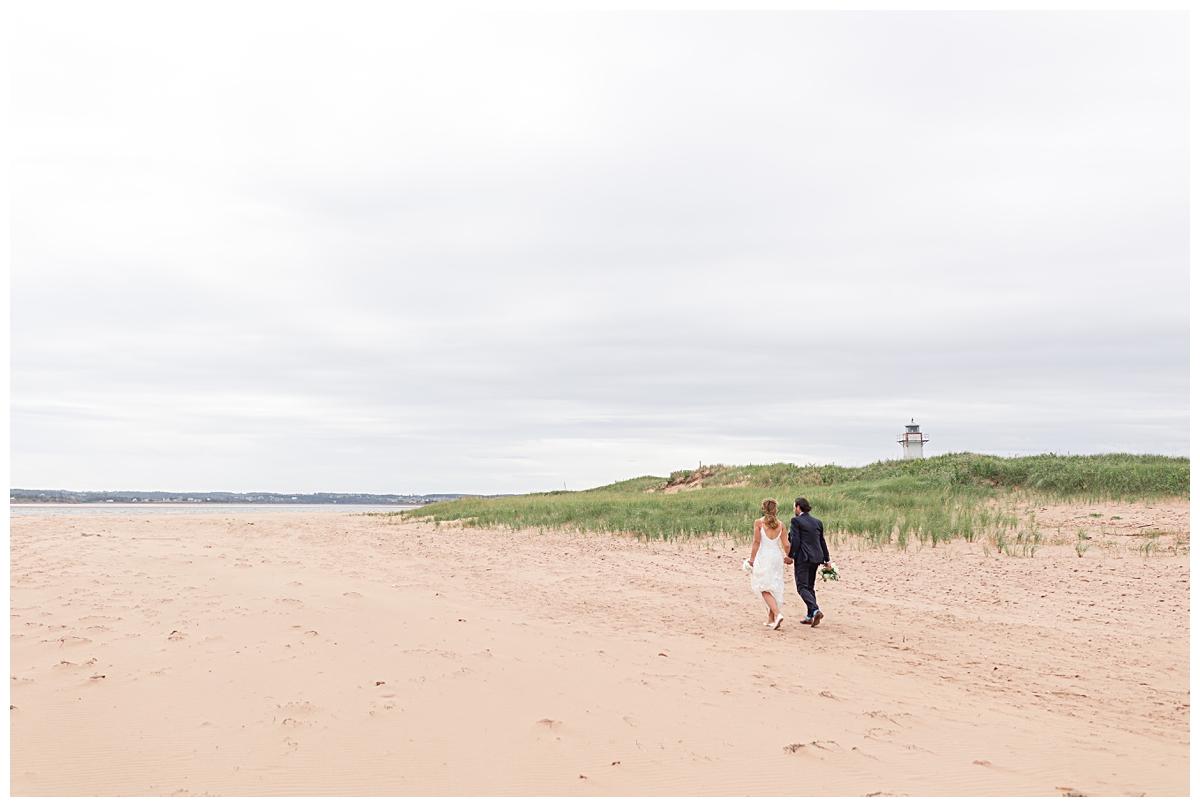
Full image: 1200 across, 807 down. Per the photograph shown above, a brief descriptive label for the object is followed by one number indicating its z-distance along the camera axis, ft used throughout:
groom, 34.94
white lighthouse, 136.46
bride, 34.55
